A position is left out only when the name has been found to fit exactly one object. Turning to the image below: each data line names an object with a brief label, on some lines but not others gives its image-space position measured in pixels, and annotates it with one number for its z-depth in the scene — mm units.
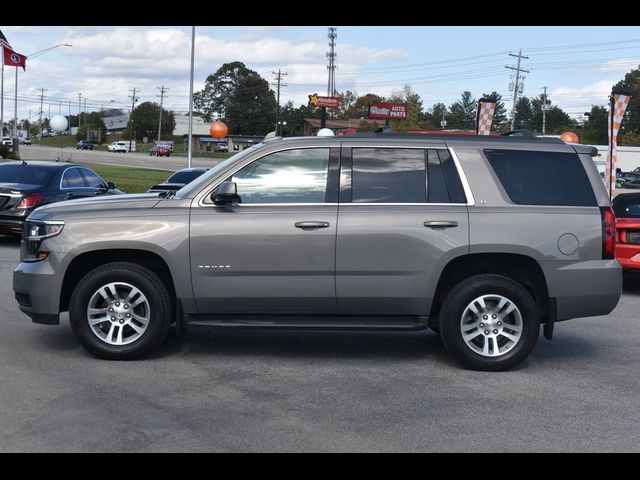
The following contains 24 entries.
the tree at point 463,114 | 143788
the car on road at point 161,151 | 89625
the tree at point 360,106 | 115706
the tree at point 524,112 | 141625
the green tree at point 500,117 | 147925
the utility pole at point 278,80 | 97500
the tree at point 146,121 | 138125
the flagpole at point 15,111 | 70400
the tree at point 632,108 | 111438
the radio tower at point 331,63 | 84388
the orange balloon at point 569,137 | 28823
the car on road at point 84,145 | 106625
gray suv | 6855
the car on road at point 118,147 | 100125
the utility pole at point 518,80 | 82662
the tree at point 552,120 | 131500
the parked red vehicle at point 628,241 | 10883
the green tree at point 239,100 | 124438
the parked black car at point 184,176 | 21155
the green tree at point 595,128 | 103750
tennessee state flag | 37562
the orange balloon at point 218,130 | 34438
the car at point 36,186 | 14516
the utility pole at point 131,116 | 132362
